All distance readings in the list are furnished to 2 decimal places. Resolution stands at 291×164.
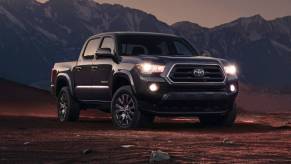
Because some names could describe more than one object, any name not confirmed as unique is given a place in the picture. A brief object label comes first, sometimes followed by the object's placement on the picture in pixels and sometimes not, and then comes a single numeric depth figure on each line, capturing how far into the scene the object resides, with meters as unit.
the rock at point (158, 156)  7.74
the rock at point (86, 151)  8.62
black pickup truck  12.62
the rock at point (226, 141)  9.91
